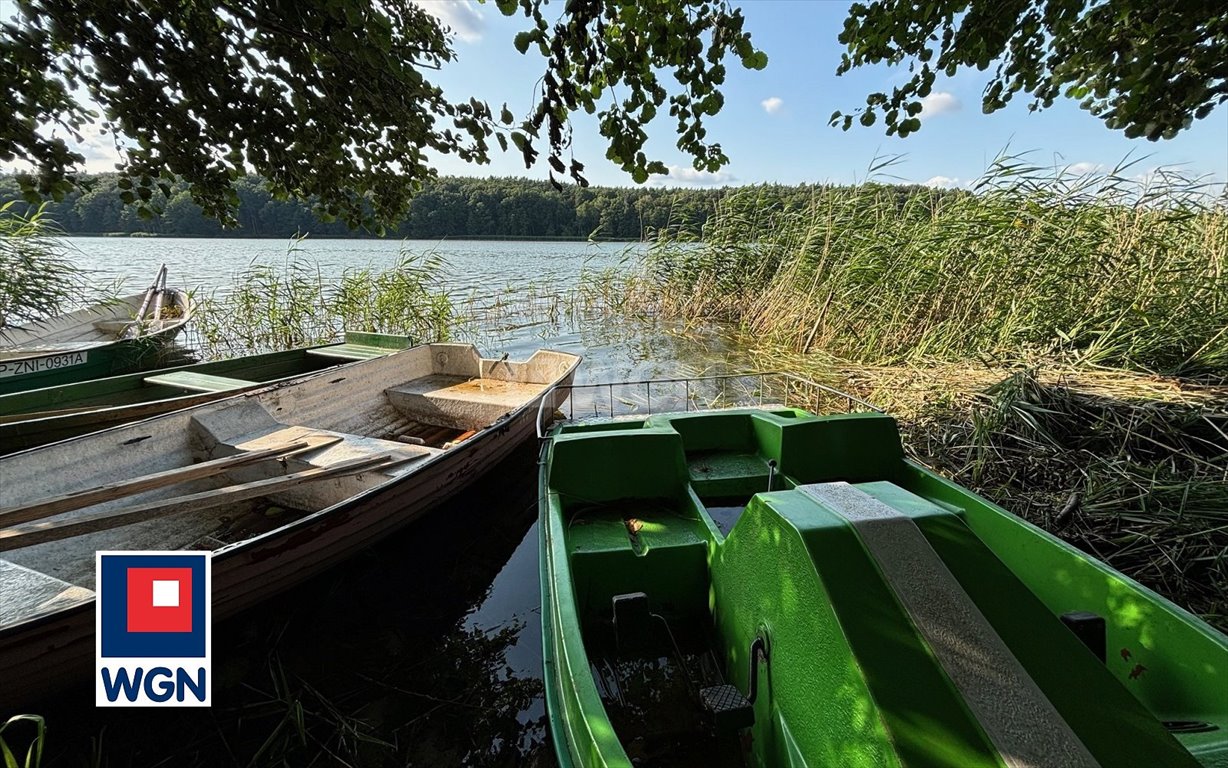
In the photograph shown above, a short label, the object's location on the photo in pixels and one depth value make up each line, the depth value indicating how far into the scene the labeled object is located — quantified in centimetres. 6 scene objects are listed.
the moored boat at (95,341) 726
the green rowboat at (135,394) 467
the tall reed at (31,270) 768
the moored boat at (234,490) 264
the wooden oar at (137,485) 301
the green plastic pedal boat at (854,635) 129
